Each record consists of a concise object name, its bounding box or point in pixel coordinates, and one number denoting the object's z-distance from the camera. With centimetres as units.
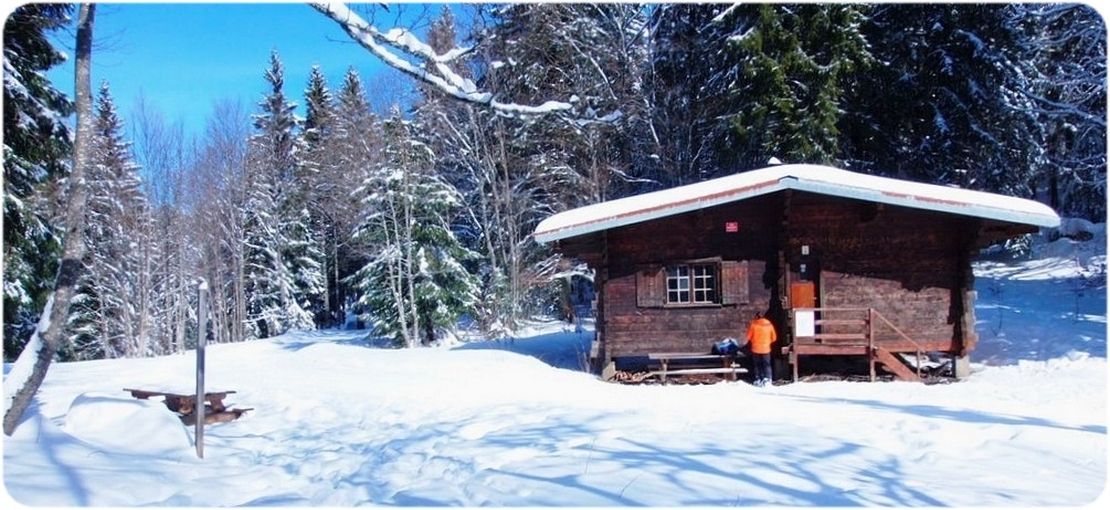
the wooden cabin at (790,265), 1375
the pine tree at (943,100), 2011
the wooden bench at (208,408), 1041
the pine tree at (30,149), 1034
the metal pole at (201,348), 655
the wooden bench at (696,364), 1396
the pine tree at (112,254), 2833
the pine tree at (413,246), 2677
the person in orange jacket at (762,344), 1335
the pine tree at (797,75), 1978
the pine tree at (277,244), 3616
